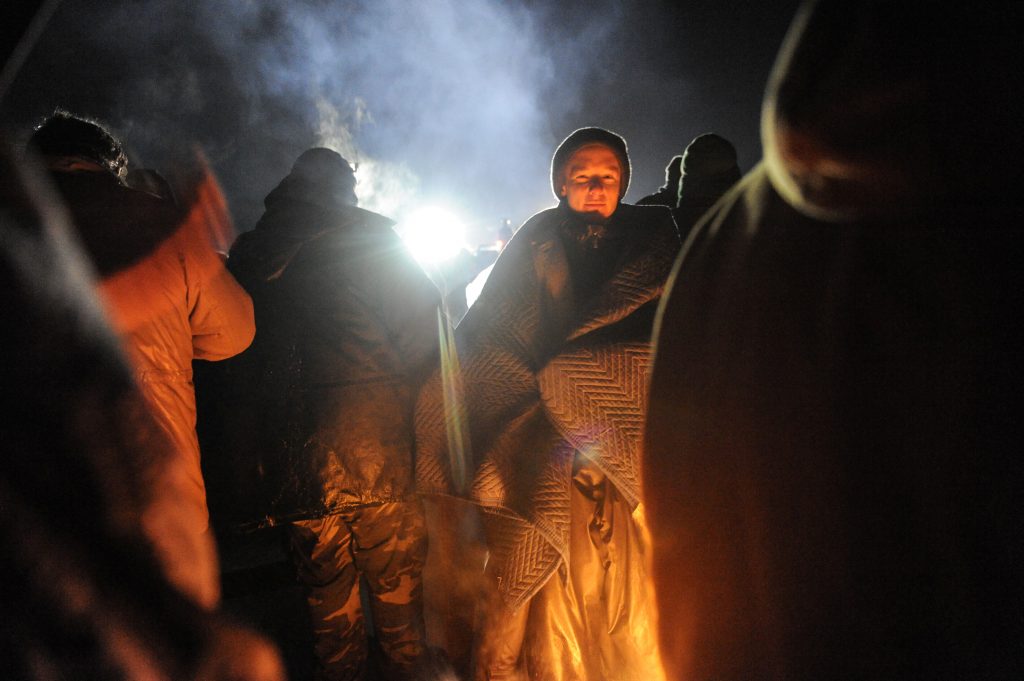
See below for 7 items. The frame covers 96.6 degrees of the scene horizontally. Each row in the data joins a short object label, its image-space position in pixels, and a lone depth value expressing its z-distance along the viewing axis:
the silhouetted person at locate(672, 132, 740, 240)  3.07
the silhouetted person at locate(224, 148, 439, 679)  2.40
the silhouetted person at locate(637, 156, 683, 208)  3.79
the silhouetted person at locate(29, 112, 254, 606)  1.64
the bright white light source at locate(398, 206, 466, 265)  5.47
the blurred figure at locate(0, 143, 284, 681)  1.34
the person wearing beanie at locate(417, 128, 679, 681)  1.84
